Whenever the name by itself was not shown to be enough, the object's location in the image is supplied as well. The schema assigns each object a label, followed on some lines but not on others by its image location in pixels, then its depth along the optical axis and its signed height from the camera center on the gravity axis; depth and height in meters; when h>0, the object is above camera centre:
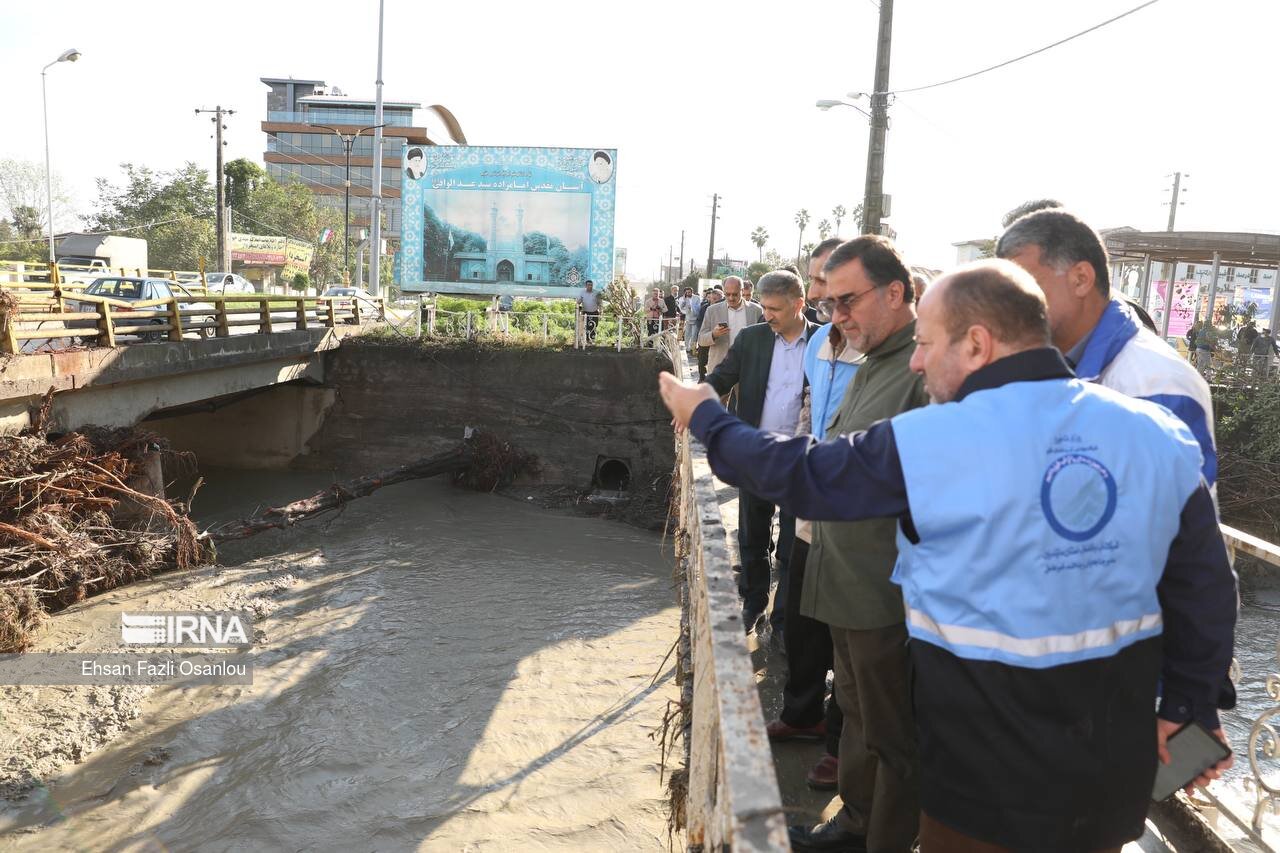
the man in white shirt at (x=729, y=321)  7.71 -0.11
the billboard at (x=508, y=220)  23.86 +2.02
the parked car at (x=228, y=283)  25.75 +0.01
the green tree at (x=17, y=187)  62.26 +6.05
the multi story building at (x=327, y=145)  84.12 +13.58
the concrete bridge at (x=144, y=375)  10.48 -1.32
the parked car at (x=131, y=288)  16.72 -0.18
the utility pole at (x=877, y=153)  13.41 +2.37
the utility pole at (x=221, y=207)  32.19 +2.67
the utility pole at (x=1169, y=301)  19.41 +0.67
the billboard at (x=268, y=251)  52.06 +2.02
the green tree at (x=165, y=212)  53.47 +4.20
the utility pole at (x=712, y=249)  61.63 +3.90
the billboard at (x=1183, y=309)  22.69 +0.53
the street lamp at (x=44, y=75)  26.62 +6.31
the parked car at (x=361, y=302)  19.10 -0.32
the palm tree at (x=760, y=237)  103.31 +8.13
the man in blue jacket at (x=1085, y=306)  2.28 +0.05
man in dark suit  5.09 -0.44
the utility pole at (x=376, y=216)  26.52 +2.24
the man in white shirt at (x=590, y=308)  19.14 -0.14
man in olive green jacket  2.71 -0.88
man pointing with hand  1.75 -0.46
